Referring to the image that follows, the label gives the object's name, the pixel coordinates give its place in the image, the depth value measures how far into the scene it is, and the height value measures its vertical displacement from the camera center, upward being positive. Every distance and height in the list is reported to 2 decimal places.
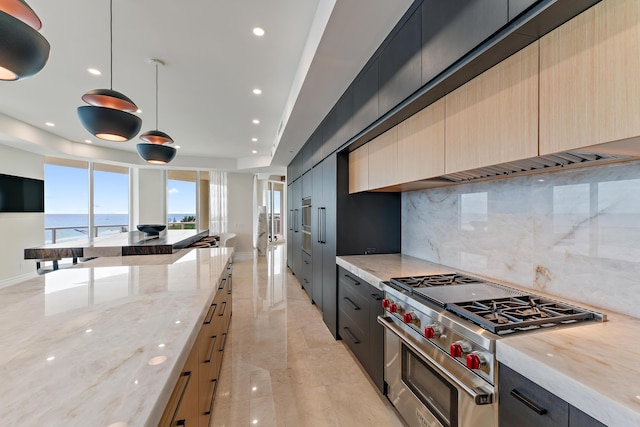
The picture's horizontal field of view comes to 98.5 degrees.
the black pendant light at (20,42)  1.14 +0.74
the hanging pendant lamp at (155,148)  3.29 +0.77
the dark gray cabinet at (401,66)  1.59 +0.94
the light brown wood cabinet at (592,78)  0.84 +0.45
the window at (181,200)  8.45 +0.36
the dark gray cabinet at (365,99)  2.12 +0.94
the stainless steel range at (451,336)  1.11 -0.60
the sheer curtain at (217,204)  8.63 +0.24
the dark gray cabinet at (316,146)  3.77 +0.95
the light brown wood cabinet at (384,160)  2.17 +0.44
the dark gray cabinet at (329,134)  3.11 +0.92
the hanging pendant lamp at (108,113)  2.08 +0.75
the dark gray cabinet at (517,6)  0.98 +0.75
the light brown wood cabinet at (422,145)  1.67 +0.45
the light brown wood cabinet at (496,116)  1.14 +0.45
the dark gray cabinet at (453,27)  1.12 +0.84
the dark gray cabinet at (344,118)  2.63 +0.95
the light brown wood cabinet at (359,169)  2.66 +0.44
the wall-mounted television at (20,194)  5.28 +0.35
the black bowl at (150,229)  3.57 -0.23
